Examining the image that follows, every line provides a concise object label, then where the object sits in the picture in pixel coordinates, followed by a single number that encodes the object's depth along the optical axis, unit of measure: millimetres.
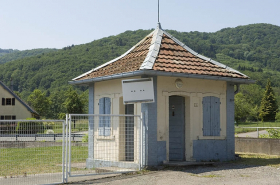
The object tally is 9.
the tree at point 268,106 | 83750
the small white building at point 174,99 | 13273
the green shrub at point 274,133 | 20812
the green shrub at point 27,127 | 10266
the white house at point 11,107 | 59344
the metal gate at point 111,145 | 12870
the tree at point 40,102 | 76812
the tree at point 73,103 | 65062
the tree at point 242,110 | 77350
